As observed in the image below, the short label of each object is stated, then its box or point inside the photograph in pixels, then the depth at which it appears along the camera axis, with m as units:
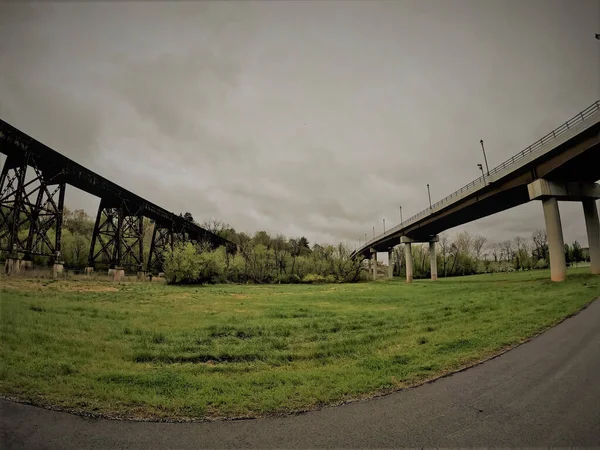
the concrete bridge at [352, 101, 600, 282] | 20.86
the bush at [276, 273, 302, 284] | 57.85
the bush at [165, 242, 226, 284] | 37.84
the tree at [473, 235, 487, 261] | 94.19
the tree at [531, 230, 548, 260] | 86.50
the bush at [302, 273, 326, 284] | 56.92
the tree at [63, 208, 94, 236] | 52.19
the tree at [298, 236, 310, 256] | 110.68
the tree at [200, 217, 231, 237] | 71.31
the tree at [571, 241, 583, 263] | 79.43
